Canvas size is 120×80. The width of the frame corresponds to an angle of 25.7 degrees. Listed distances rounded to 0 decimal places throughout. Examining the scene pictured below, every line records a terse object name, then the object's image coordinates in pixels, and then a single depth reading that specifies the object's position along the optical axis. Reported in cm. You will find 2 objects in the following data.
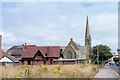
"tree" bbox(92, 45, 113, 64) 10601
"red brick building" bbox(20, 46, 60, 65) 7307
